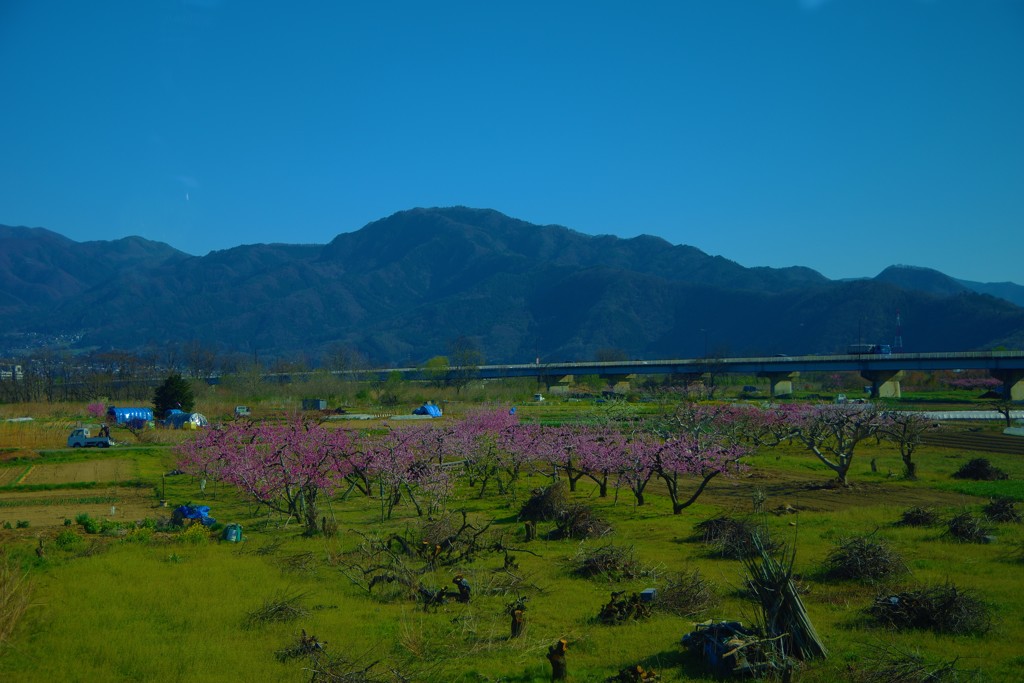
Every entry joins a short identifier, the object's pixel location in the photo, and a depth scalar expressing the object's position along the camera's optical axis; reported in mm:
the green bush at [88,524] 24141
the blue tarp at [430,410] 74625
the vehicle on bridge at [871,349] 109875
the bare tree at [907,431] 33344
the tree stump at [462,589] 15648
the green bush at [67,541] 21484
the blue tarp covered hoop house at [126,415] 69362
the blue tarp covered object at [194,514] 25500
